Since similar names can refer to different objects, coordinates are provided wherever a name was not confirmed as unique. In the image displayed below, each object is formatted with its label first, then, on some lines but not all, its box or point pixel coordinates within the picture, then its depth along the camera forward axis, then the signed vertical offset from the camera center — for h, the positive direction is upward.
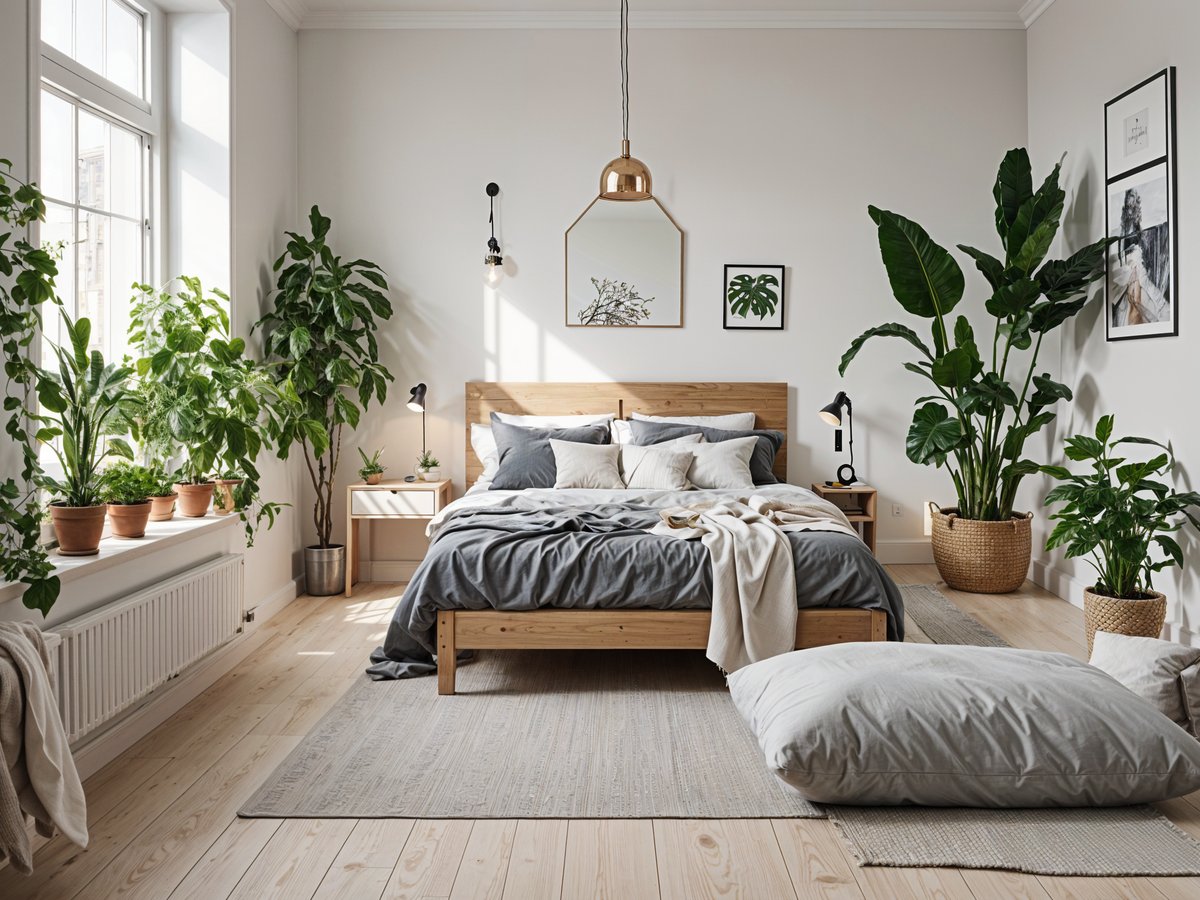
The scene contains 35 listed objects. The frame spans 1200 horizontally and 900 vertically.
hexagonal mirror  5.61 +1.03
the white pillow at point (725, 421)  5.47 +0.13
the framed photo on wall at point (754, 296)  5.64 +0.86
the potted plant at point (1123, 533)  3.82 -0.36
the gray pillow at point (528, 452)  4.93 -0.05
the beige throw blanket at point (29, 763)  2.04 -0.71
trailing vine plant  2.40 +0.19
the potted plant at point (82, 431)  2.87 +0.03
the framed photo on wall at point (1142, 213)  4.14 +1.05
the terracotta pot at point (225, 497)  3.87 -0.22
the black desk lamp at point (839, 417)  5.37 +0.15
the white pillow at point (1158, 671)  2.94 -0.71
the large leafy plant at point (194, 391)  3.54 +0.19
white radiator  2.72 -0.65
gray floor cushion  2.50 -0.79
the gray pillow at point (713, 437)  5.19 +0.03
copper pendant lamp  4.37 +1.20
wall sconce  5.51 +1.07
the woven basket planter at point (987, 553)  5.09 -0.58
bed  3.53 -0.56
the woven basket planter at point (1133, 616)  3.85 -0.69
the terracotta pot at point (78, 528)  2.85 -0.26
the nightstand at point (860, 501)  5.34 -0.33
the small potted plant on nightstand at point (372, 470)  5.36 -0.16
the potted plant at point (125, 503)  3.17 -0.20
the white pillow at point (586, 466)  4.83 -0.12
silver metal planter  5.28 -0.70
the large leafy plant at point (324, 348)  4.95 +0.50
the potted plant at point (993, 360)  4.93 +0.44
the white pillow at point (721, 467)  4.88 -0.12
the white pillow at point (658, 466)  4.82 -0.12
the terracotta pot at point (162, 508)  3.55 -0.24
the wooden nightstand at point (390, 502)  5.21 -0.32
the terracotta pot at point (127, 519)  3.17 -0.26
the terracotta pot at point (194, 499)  3.70 -0.22
